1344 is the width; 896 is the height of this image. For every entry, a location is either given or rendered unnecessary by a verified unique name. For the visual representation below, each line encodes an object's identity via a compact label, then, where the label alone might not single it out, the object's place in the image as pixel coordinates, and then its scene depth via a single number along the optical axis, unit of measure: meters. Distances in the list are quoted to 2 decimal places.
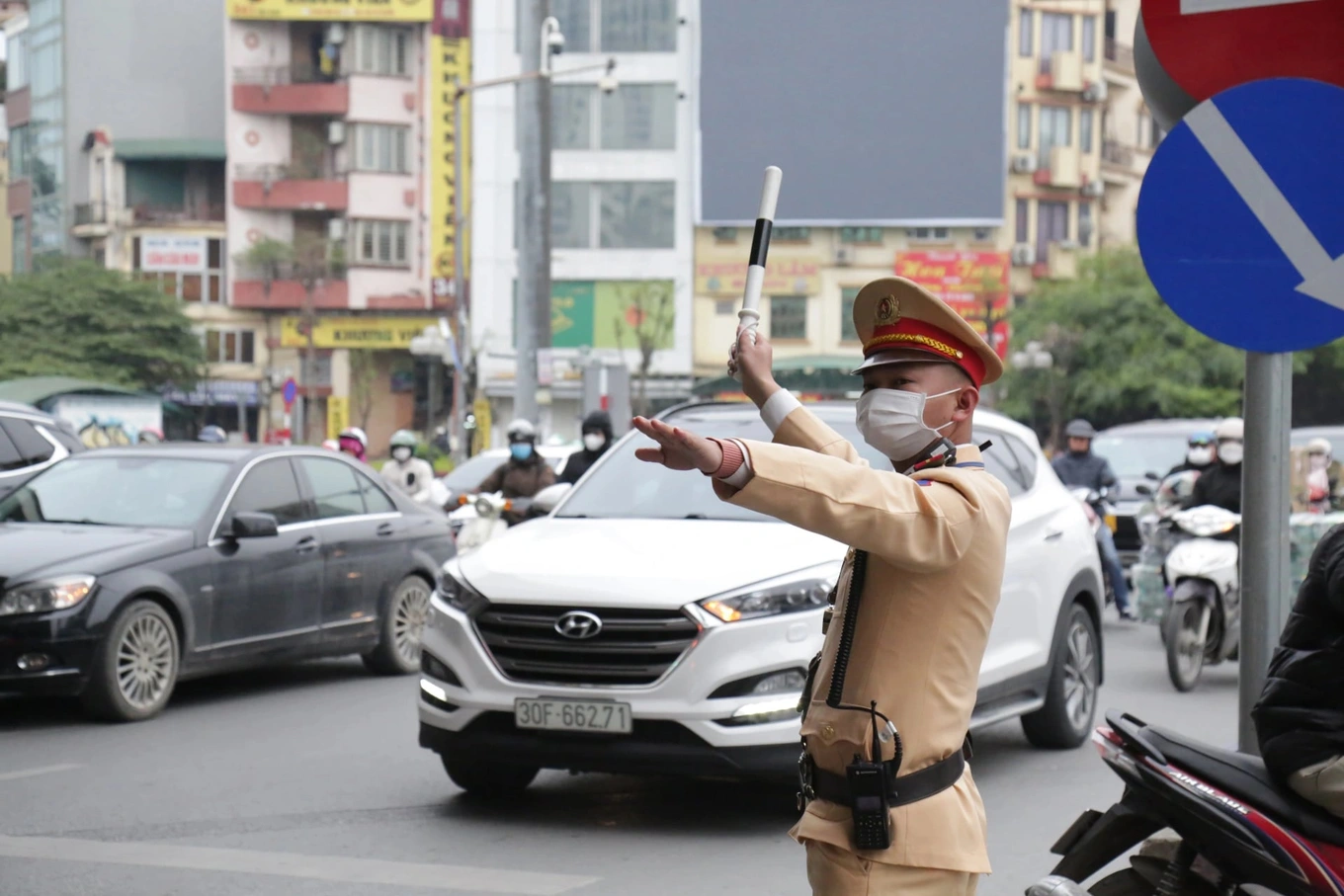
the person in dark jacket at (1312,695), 3.69
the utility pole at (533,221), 22.72
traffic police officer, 3.09
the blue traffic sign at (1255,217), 3.71
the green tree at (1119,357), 50.41
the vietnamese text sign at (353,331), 61.59
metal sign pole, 3.87
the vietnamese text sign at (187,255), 63.03
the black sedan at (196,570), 9.20
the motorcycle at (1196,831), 3.74
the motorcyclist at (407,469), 16.67
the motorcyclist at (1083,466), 16.52
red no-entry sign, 3.85
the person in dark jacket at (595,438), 14.19
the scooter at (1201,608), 11.19
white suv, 6.59
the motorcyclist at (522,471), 14.39
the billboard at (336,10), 60.44
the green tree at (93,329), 53.28
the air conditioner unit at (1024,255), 62.06
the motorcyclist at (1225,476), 12.53
